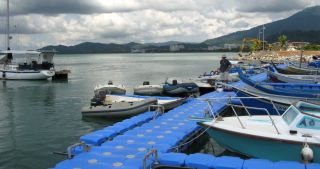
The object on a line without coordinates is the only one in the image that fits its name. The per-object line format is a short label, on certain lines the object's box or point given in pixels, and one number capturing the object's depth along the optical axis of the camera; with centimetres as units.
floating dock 796
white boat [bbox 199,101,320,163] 882
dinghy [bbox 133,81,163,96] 2512
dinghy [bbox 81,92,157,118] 1710
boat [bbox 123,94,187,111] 1767
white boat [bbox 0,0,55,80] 4205
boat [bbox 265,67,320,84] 2017
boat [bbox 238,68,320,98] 1452
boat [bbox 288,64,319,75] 2422
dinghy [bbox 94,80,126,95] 2307
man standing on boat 2203
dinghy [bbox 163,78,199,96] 2428
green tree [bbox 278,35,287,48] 10990
